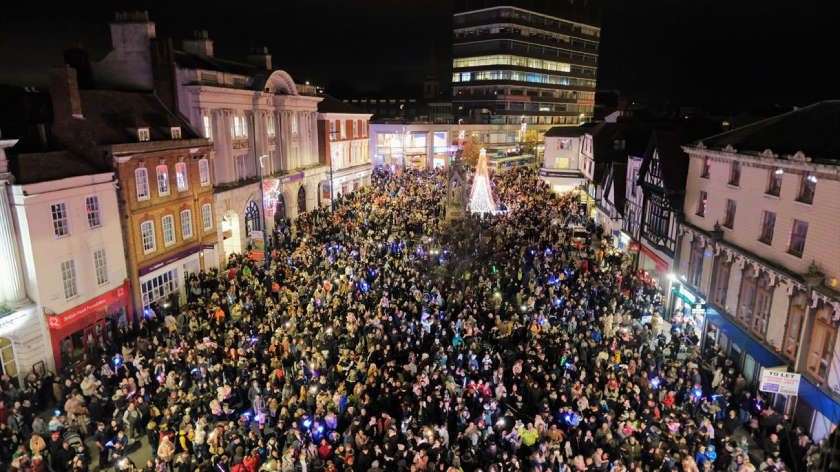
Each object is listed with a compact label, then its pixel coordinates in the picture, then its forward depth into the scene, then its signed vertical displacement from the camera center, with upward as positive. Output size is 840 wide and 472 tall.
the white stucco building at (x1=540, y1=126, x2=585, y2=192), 53.62 -3.95
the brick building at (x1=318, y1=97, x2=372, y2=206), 49.88 -2.64
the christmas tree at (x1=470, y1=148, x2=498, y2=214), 36.84 -5.00
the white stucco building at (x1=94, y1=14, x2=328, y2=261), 29.64 +0.33
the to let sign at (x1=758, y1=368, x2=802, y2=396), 14.72 -7.16
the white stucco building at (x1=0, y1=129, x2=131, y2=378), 18.12 -5.17
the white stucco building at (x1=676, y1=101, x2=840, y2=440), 15.30 -4.42
